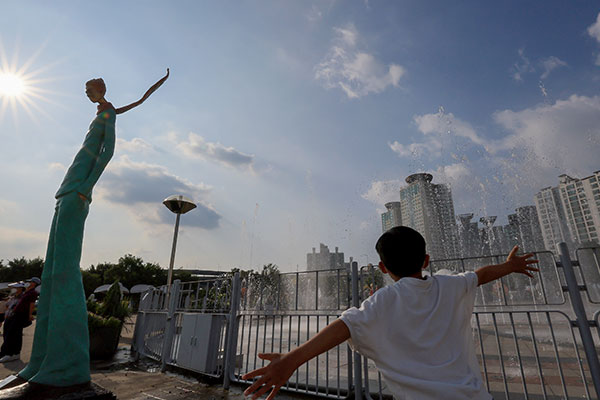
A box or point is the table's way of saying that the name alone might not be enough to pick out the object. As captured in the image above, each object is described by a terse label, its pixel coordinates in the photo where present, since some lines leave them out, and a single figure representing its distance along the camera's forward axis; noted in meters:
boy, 1.20
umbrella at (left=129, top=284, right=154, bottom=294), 32.05
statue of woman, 3.71
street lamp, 11.18
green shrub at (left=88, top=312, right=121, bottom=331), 7.98
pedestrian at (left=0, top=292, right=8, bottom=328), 10.15
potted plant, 7.99
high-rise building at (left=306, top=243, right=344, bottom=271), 57.58
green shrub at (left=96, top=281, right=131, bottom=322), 8.86
